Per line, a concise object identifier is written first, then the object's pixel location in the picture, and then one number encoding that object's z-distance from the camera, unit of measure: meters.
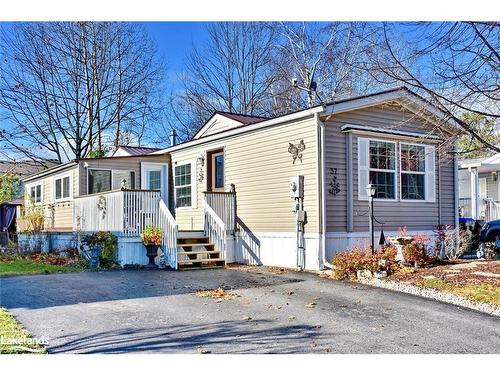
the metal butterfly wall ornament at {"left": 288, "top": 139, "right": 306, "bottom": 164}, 9.66
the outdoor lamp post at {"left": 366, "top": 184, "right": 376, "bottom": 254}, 8.94
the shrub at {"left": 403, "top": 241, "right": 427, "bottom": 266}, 8.82
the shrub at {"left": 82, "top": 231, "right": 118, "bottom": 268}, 10.24
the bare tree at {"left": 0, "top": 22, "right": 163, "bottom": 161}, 16.77
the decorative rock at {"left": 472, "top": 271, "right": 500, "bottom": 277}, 7.70
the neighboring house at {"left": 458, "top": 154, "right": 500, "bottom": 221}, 14.21
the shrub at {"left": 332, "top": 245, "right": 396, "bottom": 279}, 8.23
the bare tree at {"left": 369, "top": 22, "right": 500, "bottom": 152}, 6.80
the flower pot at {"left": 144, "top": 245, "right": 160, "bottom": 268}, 10.25
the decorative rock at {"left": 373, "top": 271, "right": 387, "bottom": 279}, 8.06
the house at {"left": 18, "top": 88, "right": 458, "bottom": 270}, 9.52
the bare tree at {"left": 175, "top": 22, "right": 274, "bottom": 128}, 13.04
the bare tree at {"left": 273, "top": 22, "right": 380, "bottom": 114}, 15.41
